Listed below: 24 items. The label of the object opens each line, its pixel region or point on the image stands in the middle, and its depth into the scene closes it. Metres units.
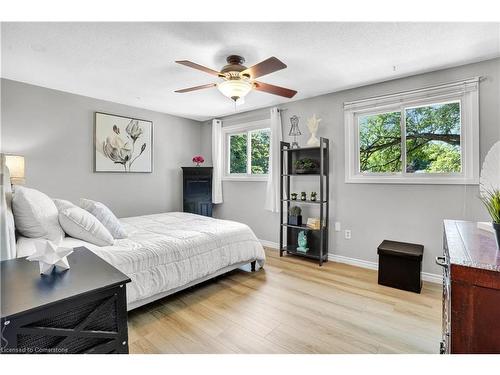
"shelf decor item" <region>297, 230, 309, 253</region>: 3.56
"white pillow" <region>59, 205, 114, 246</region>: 1.99
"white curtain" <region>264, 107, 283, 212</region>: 3.88
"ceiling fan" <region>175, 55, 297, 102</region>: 2.04
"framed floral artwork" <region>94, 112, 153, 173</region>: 3.64
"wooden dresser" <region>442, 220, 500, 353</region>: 0.77
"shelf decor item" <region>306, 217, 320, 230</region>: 3.39
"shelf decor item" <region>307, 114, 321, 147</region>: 3.40
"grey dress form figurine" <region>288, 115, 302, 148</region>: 3.68
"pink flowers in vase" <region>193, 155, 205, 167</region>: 4.48
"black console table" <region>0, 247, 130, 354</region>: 0.83
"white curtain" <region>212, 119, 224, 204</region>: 4.69
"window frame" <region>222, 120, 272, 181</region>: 4.25
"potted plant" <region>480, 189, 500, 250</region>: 0.91
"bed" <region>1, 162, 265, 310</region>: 1.90
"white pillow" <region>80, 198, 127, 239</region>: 2.32
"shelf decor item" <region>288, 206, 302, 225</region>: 3.59
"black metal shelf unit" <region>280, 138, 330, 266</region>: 3.33
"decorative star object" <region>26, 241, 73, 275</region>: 1.11
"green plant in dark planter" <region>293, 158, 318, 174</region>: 3.53
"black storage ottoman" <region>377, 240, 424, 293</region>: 2.50
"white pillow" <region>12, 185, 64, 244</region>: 1.86
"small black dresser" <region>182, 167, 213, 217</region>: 4.55
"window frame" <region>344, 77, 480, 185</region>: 2.50
